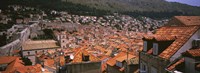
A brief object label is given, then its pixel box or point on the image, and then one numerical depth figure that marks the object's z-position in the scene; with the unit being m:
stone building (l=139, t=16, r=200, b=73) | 9.99
